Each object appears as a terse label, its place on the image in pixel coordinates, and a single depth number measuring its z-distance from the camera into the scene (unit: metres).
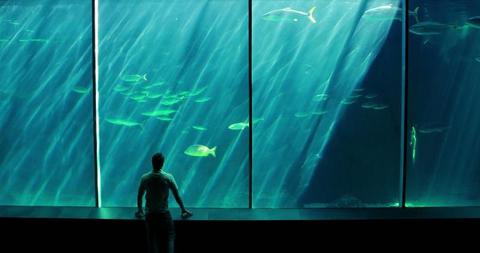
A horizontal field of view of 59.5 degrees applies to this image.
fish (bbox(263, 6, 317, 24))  6.72
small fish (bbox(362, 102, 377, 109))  7.33
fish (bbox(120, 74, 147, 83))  7.74
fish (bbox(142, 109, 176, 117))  7.16
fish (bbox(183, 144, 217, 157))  7.11
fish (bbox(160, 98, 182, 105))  7.61
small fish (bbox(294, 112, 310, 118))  8.43
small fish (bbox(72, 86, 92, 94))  7.82
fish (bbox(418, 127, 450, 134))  7.02
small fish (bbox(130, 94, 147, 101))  7.54
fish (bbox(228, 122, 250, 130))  7.97
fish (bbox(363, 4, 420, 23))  7.28
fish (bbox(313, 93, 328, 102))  7.48
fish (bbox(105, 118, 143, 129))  8.07
